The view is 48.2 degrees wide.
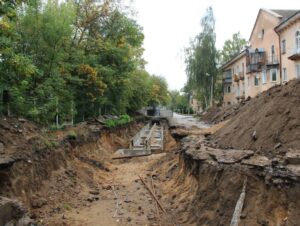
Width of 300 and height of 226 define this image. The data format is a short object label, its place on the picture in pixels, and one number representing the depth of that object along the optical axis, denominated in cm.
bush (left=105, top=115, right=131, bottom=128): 2574
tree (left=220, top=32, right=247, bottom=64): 6438
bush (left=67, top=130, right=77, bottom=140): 1688
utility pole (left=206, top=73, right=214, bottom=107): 4565
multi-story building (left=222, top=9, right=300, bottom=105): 2960
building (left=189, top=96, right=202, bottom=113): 9508
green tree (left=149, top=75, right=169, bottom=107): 5434
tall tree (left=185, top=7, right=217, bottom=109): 4491
